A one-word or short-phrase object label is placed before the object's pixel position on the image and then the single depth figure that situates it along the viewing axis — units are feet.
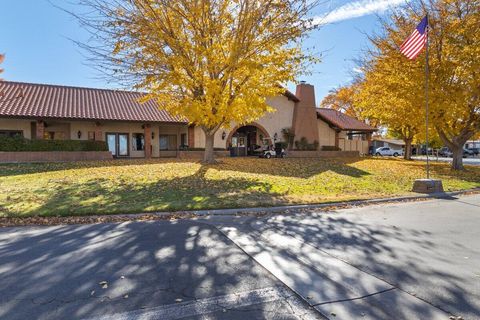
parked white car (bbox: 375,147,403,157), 168.76
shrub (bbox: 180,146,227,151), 87.04
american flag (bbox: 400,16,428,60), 44.01
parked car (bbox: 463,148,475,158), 190.92
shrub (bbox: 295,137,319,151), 102.95
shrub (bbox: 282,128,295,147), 102.89
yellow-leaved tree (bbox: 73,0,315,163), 46.80
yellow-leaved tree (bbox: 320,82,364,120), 169.07
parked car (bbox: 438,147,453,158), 186.33
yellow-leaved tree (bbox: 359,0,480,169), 58.90
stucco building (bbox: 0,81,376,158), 74.28
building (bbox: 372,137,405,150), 236.84
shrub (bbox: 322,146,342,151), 109.19
